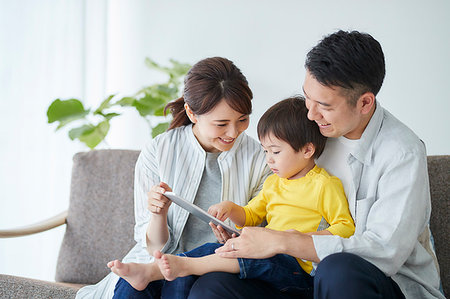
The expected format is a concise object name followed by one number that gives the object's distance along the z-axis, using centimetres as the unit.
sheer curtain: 241
